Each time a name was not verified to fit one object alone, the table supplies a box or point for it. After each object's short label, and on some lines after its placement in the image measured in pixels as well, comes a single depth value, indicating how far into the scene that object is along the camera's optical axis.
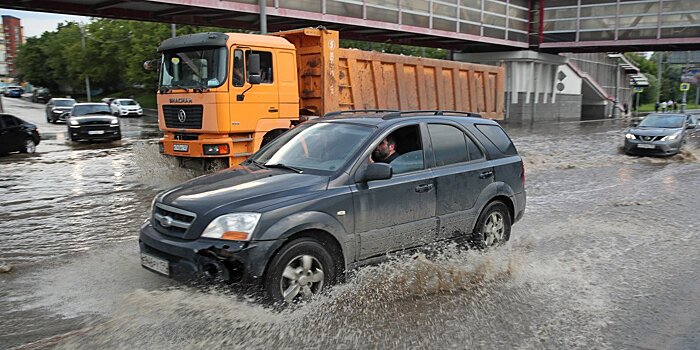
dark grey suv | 4.30
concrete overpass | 22.38
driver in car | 5.18
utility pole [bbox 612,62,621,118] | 49.84
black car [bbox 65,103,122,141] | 22.03
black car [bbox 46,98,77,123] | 36.69
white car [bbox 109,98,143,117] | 42.84
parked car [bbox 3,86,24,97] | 79.06
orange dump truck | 10.17
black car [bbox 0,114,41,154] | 17.80
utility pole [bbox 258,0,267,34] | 17.56
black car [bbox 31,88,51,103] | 67.31
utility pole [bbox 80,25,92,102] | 59.75
